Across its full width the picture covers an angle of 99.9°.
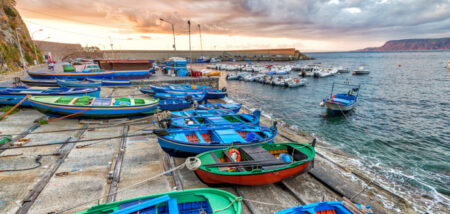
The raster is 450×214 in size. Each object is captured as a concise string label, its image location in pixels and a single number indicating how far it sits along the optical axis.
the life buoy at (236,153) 9.92
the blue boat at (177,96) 23.09
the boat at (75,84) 26.10
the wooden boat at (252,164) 8.43
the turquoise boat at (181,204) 5.39
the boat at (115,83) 31.57
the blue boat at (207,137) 10.33
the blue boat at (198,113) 15.64
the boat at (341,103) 24.83
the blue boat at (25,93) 17.70
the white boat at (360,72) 68.50
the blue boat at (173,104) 19.89
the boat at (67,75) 30.48
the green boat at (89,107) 15.04
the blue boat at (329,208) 5.97
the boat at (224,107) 18.64
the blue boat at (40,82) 27.27
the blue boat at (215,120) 13.22
